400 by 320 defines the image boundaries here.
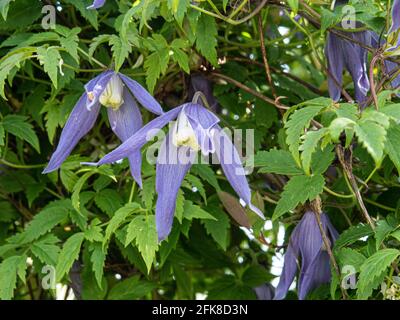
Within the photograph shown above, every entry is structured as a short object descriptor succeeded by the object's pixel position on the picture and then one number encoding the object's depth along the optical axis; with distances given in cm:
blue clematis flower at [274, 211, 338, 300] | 44
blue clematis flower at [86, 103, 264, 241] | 37
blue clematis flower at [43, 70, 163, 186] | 40
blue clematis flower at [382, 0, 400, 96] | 38
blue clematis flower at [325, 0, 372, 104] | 45
